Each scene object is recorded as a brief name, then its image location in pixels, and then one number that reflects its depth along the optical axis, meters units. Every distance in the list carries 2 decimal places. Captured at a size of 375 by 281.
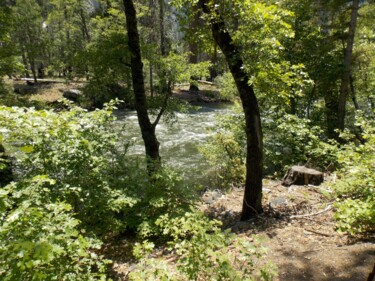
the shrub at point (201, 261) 2.51
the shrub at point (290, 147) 8.00
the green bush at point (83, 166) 3.56
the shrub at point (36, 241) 1.79
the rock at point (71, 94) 21.47
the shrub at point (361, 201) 3.70
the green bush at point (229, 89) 11.84
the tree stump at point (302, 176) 6.92
